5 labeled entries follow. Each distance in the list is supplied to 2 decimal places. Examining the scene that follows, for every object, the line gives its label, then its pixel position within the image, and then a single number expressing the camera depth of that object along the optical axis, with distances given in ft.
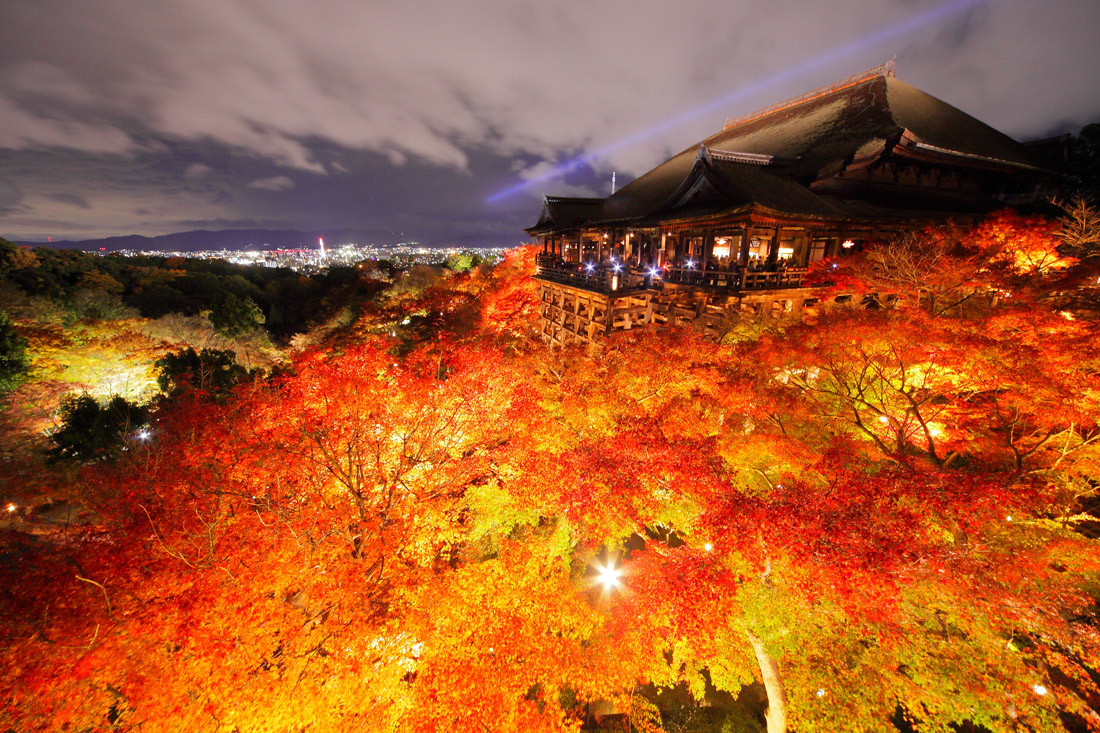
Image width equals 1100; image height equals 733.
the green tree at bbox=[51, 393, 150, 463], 58.29
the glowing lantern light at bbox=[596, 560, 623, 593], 43.91
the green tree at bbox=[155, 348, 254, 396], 70.61
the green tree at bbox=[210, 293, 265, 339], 105.60
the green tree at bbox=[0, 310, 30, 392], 63.82
